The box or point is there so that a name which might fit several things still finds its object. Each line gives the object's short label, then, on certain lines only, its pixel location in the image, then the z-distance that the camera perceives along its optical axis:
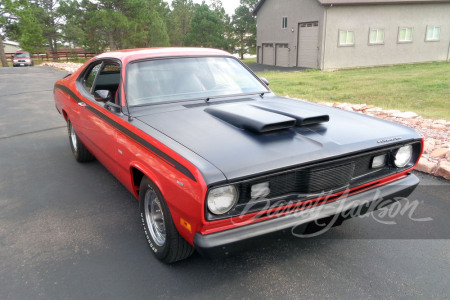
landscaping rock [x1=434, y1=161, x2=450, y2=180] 4.10
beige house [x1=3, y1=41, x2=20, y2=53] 68.39
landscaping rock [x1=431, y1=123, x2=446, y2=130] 5.80
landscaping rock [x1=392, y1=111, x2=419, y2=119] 6.57
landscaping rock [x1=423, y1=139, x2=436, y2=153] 4.82
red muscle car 2.16
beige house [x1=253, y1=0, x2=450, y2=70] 21.92
